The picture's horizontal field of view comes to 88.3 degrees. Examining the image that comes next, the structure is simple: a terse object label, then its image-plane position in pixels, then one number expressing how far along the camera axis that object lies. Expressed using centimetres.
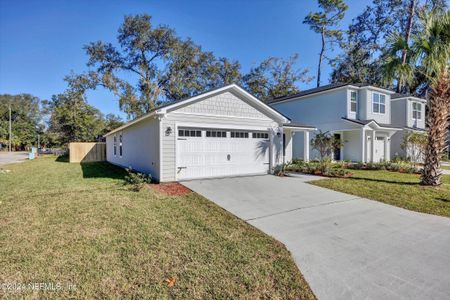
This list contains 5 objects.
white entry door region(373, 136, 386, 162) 1794
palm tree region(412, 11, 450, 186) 805
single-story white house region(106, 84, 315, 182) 905
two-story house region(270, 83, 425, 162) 1642
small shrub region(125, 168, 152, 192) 785
